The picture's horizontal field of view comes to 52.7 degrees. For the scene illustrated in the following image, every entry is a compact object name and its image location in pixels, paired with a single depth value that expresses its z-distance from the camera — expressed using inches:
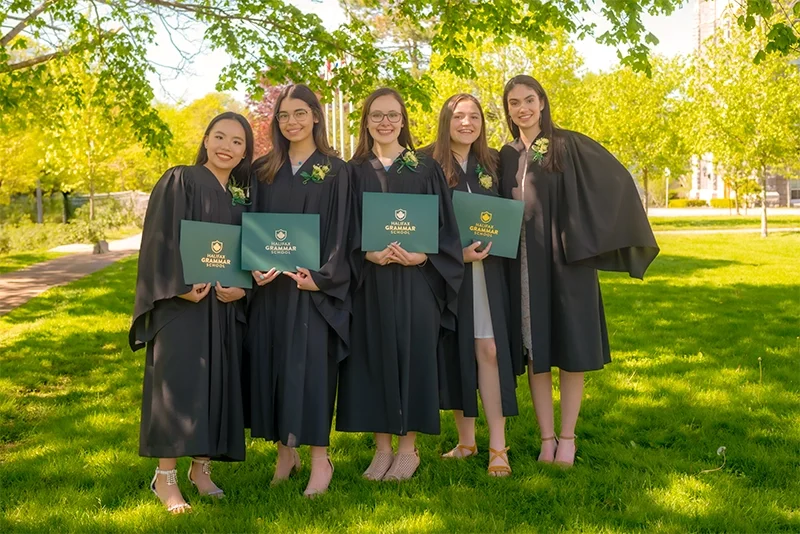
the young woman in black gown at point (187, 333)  169.8
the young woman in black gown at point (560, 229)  192.2
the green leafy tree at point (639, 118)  1323.8
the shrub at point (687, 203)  2251.5
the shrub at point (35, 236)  964.6
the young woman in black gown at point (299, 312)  177.0
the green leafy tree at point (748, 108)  929.5
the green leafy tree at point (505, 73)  1067.3
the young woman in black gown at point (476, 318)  189.8
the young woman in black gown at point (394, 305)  181.8
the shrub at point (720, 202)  2079.2
